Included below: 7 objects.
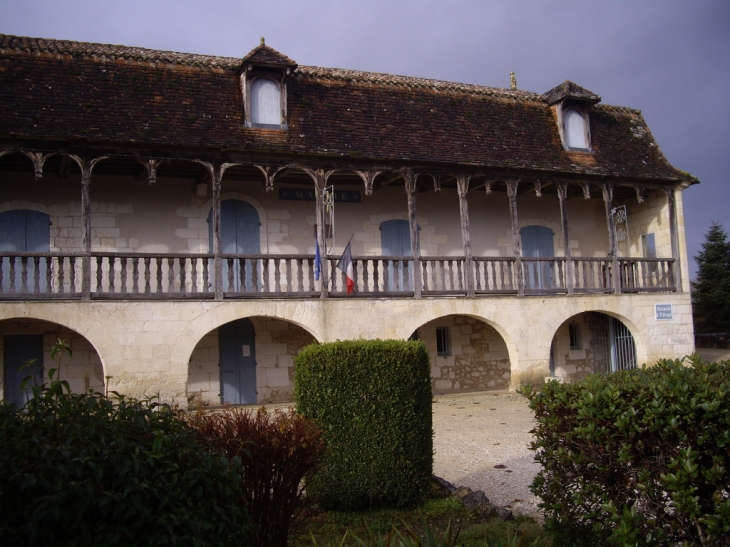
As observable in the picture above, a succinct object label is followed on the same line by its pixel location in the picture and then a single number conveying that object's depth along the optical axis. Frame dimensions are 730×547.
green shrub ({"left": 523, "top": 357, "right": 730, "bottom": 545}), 3.64
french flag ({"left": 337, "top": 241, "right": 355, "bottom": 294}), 12.81
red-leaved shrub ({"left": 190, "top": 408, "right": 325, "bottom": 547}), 4.35
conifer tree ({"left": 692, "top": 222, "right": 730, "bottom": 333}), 26.28
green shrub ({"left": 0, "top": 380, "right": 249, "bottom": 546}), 2.45
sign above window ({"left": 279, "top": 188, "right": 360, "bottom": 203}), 14.39
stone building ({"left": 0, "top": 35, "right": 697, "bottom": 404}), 11.91
